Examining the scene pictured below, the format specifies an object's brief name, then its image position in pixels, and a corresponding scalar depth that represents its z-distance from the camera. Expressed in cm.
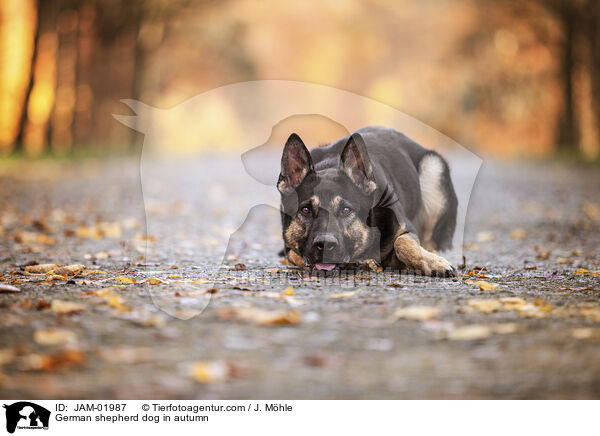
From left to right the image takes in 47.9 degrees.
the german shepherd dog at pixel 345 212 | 576
